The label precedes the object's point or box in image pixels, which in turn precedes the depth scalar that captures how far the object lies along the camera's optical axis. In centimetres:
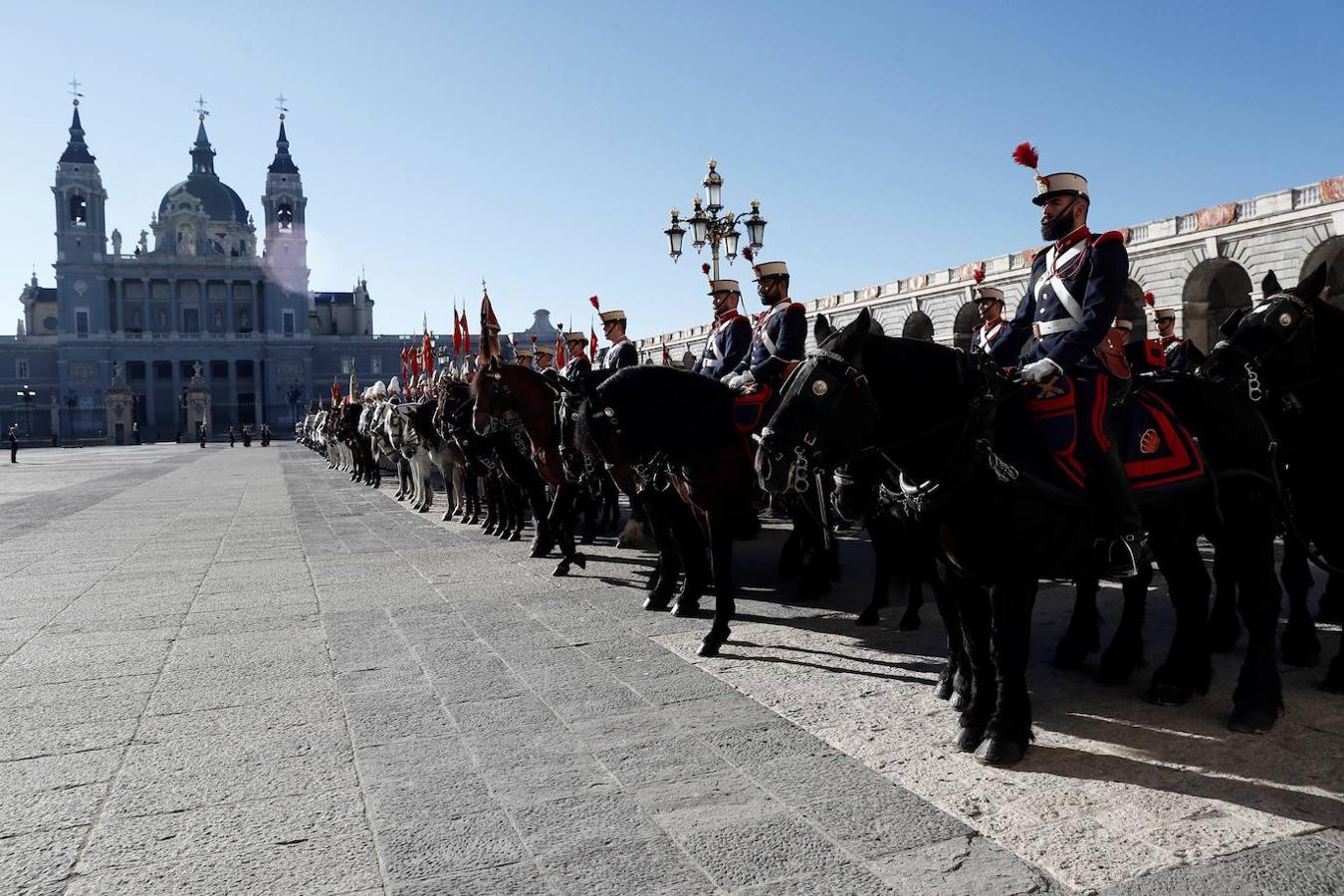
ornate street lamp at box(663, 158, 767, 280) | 1609
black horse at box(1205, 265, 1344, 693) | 513
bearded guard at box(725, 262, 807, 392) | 664
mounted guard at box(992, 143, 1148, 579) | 418
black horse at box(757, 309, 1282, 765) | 399
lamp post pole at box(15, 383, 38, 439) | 8105
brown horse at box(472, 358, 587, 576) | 916
